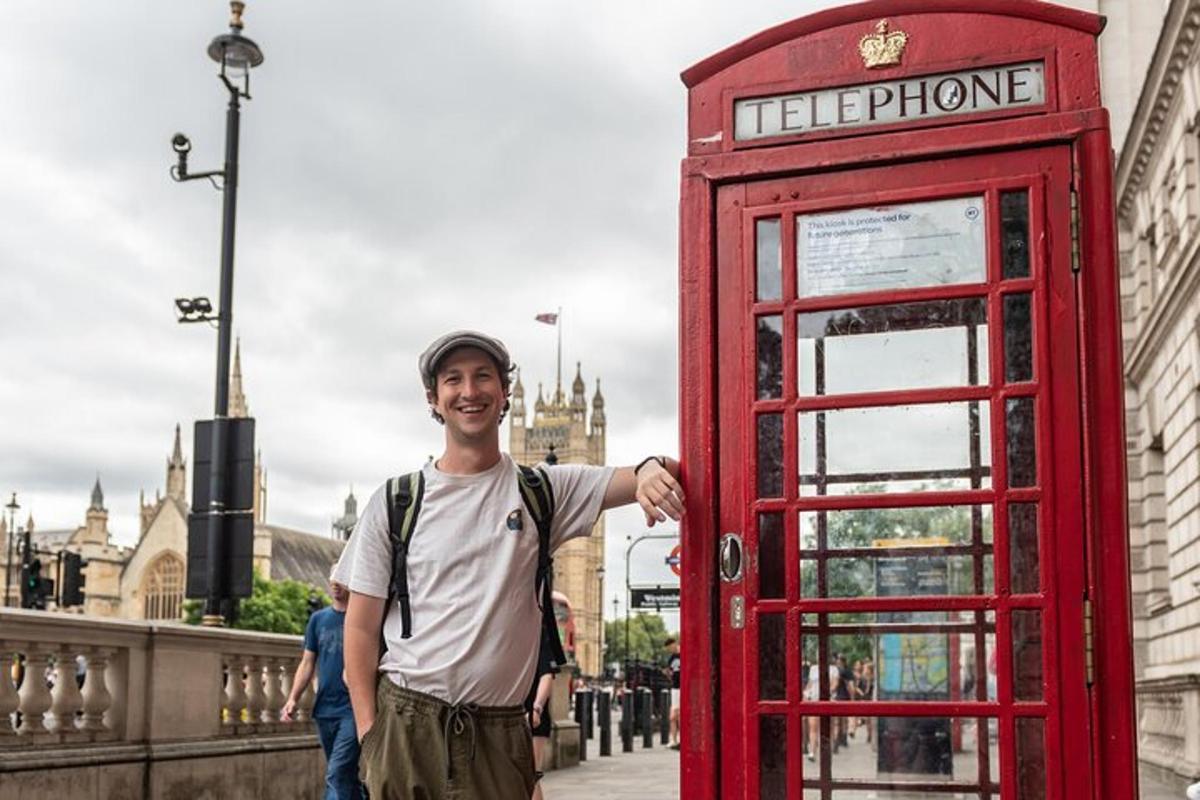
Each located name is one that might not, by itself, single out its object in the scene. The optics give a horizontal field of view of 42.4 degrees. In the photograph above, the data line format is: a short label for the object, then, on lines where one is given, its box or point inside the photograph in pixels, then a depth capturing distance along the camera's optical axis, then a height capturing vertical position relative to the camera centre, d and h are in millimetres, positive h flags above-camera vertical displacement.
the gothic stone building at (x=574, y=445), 155250 +18843
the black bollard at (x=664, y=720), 31656 -1787
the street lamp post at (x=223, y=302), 13320 +3343
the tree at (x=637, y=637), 164875 -416
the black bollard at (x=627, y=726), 26062 -1569
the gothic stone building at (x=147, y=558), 116875 +5634
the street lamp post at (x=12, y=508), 57644 +4626
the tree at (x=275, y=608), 98125 +1601
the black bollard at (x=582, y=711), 21391 -1175
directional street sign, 30938 +717
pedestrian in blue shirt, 8945 -394
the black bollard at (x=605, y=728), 23109 -1413
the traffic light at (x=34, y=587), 28000 +845
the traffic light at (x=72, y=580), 29891 +1000
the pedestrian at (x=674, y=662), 9641 -193
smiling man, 3969 +90
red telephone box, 4367 +593
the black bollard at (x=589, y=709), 27125 -1365
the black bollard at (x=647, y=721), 27688 -1572
